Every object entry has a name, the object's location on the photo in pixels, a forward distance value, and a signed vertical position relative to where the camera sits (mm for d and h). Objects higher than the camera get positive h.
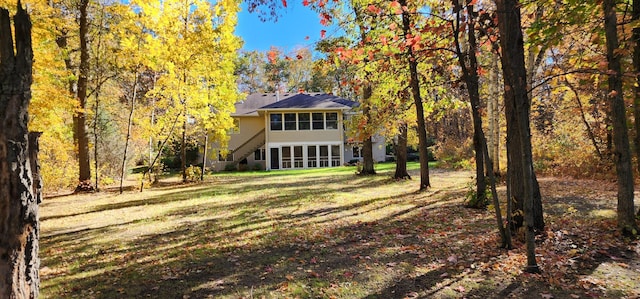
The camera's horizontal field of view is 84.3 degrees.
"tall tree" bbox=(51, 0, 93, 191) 13734 +3718
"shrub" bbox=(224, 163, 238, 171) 27309 -452
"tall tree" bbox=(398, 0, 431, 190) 9616 +767
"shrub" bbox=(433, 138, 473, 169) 20422 +42
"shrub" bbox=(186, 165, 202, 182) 18141 -594
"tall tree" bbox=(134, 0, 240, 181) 12883 +4254
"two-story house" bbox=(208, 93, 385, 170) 27344 +1911
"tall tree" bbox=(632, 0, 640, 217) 5211 +1365
